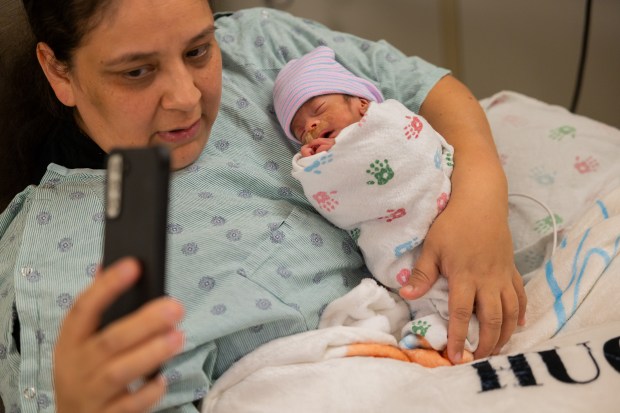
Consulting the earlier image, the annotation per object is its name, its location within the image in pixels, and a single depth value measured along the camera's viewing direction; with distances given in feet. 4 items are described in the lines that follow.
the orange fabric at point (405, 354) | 2.97
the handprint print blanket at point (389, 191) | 3.16
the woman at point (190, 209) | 2.89
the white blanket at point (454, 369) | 2.64
